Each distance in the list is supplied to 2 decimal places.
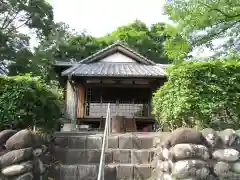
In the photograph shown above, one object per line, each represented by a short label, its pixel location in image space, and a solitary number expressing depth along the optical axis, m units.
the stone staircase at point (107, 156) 3.60
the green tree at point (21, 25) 12.82
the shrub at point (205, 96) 3.63
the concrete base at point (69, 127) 9.65
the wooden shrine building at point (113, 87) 8.96
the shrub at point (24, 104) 3.73
